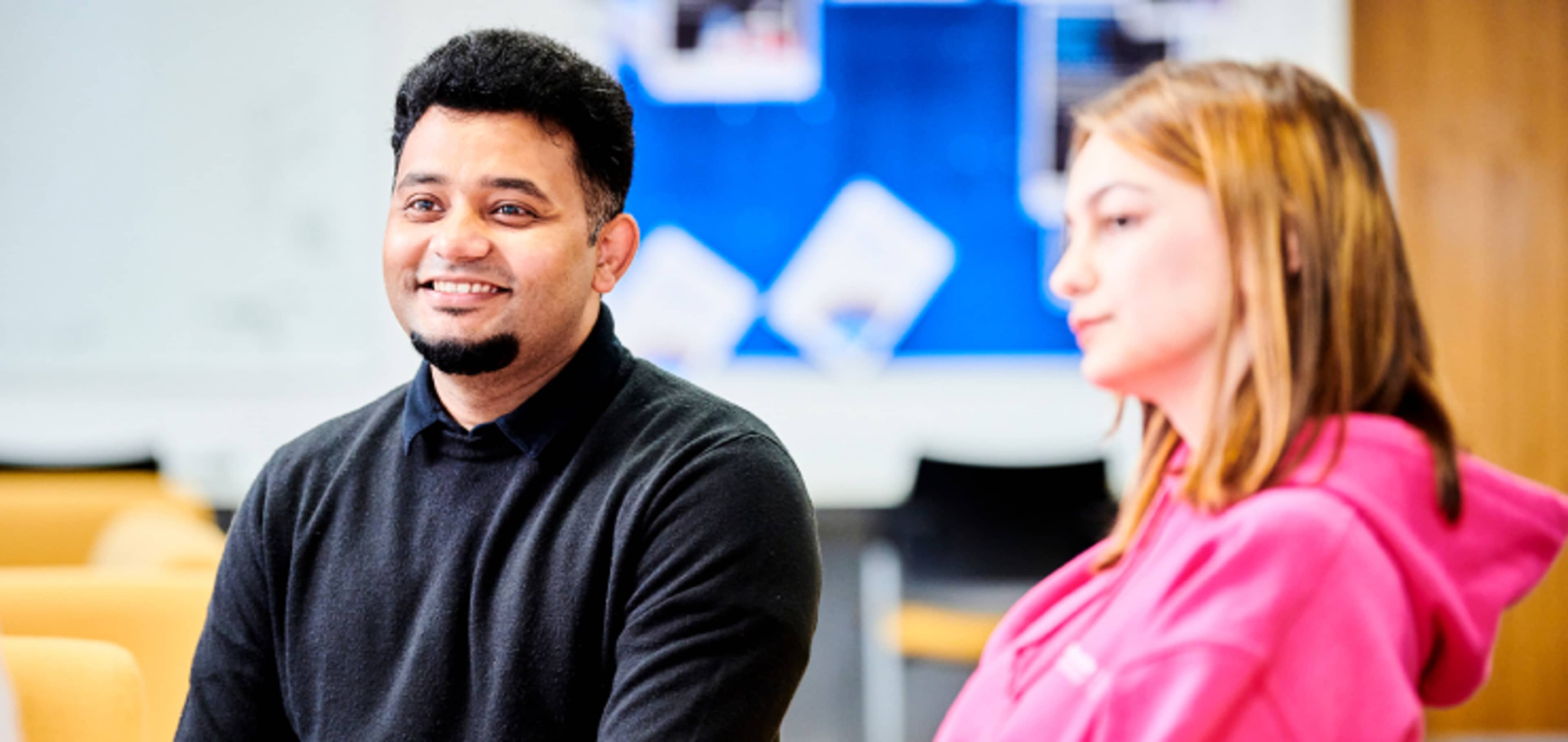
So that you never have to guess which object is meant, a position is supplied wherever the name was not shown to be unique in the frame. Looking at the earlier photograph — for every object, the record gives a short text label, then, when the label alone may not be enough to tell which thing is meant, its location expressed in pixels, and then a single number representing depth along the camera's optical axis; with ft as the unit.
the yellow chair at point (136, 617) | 9.06
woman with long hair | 7.19
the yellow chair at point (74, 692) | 8.42
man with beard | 8.26
